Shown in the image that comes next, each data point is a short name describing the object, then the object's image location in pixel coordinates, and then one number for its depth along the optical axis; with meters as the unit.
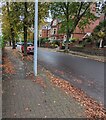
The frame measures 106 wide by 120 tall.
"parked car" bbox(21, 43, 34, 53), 12.59
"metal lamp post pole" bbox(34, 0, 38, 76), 4.53
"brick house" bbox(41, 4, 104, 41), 26.15
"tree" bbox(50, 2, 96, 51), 15.72
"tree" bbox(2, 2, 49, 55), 8.16
